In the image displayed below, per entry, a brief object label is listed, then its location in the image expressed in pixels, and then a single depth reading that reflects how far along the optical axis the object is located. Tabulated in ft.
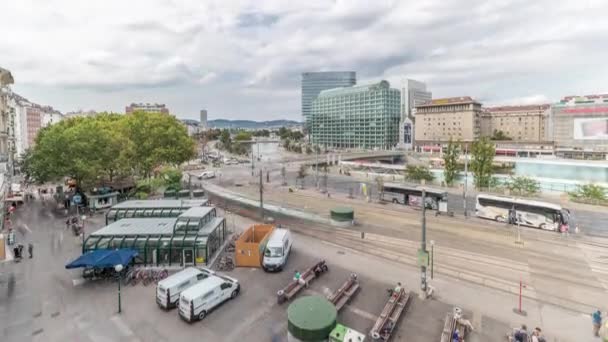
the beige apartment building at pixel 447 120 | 472.44
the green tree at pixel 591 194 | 142.37
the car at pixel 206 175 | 236.43
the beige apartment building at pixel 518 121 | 501.15
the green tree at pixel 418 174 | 191.83
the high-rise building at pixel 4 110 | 154.63
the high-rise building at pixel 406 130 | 538.88
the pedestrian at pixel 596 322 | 48.31
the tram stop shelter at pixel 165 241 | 74.79
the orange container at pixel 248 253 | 75.05
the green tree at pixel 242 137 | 573.74
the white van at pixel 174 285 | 56.08
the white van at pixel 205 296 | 52.21
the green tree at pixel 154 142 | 168.66
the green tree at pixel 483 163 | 165.27
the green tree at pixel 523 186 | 154.10
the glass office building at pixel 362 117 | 547.90
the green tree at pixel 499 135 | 491.26
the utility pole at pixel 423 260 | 57.13
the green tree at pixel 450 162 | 171.94
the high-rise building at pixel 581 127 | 322.96
